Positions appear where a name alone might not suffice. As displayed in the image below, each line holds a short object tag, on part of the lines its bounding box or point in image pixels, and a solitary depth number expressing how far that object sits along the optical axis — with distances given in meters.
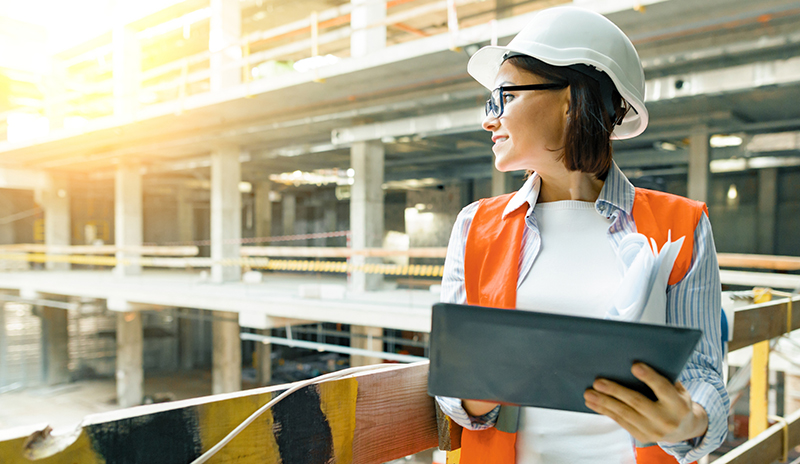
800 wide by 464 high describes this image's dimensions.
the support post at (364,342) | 13.63
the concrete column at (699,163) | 10.18
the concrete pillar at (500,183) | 13.54
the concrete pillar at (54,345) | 19.67
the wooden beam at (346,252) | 8.71
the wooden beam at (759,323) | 2.32
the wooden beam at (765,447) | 2.50
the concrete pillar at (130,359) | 17.31
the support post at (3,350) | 19.42
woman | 1.14
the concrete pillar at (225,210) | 15.33
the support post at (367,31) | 10.17
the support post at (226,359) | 15.80
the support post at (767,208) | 15.51
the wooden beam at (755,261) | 5.58
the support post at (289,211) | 27.64
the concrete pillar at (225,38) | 13.04
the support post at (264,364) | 17.78
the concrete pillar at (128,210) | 18.48
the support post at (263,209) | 24.11
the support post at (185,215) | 26.84
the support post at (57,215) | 22.38
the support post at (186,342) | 24.41
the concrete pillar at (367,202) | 12.07
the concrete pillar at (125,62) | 16.14
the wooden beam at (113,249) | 13.32
